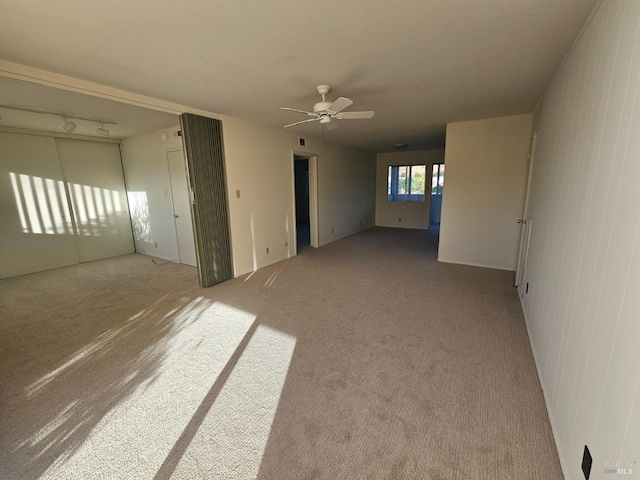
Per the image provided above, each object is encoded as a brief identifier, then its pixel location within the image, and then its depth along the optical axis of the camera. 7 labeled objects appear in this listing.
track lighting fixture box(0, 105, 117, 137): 3.51
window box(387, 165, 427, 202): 8.48
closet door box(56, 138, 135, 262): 5.15
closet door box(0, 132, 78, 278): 4.43
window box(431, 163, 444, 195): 8.19
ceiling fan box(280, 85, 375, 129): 2.70
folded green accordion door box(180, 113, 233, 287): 3.69
